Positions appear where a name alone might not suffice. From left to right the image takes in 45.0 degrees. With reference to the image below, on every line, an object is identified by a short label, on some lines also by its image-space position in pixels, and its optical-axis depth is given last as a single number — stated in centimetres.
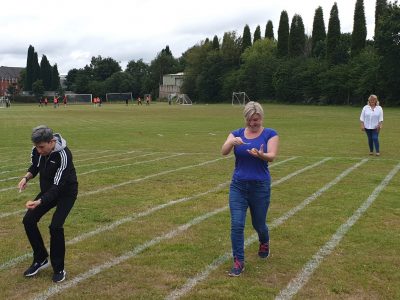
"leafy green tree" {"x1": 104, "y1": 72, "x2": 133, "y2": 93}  13625
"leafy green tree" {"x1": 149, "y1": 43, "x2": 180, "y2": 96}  14159
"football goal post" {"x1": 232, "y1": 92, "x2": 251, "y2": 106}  8796
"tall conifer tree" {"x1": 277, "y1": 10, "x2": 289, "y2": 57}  8738
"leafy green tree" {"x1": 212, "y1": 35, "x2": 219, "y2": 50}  10762
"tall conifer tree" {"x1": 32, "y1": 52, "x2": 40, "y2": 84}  14338
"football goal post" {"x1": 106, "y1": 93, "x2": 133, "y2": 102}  12231
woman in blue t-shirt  502
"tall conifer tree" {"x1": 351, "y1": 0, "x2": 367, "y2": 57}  7056
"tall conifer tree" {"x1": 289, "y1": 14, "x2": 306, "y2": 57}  8438
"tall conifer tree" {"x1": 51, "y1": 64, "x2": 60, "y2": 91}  14675
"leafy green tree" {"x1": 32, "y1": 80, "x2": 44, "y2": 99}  13525
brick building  18112
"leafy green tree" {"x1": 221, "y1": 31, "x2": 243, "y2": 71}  10356
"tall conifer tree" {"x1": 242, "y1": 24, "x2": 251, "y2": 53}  10175
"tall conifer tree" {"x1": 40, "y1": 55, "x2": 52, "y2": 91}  14400
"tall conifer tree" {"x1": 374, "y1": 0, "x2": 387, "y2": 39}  7107
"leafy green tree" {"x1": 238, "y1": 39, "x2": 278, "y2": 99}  8738
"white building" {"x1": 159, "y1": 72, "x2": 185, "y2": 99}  13162
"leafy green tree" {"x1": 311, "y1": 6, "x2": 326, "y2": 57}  8169
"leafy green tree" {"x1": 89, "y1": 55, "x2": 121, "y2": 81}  15075
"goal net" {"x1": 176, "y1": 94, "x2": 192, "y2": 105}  9481
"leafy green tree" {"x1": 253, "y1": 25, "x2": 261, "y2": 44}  10269
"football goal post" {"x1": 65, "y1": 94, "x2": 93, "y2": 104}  11406
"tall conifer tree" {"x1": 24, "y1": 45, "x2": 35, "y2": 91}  14292
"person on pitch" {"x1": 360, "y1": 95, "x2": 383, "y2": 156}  1462
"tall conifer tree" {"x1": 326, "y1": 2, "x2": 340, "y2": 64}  7425
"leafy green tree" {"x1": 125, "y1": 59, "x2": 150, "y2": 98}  14100
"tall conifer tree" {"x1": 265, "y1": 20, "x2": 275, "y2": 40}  10138
